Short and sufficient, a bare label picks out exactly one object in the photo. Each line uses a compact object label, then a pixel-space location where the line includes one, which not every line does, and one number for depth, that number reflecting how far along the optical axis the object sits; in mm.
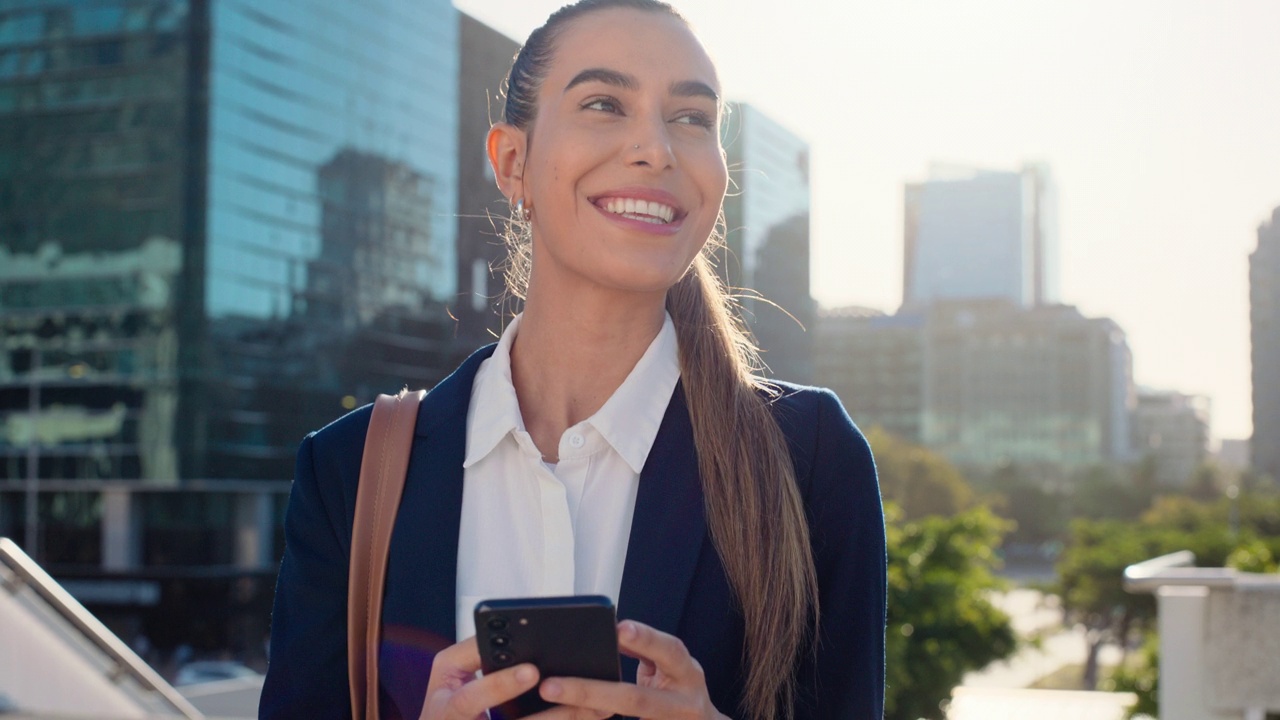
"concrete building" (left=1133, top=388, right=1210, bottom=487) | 139250
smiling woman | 1636
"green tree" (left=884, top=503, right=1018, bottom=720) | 18672
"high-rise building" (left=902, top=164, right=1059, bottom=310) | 132375
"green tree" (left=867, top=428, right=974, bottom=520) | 66750
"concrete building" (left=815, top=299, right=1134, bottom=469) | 110250
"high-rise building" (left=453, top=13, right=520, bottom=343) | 45938
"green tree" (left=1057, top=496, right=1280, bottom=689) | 38469
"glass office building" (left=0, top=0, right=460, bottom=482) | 41062
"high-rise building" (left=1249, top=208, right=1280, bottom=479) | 88625
